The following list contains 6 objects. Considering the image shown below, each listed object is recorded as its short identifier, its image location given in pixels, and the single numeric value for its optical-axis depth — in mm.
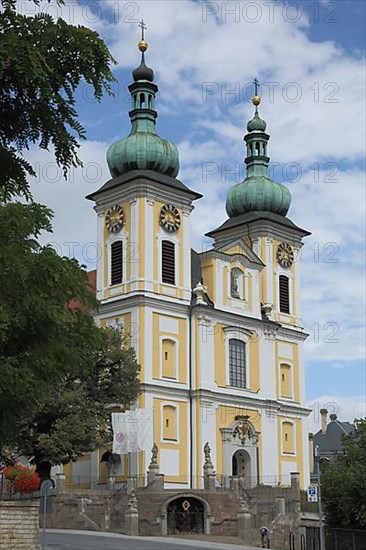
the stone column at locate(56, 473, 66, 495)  40750
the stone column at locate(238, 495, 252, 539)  38438
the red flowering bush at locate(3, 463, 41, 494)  42531
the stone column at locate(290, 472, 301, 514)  42234
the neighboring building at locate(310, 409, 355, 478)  90250
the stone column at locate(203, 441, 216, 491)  42375
